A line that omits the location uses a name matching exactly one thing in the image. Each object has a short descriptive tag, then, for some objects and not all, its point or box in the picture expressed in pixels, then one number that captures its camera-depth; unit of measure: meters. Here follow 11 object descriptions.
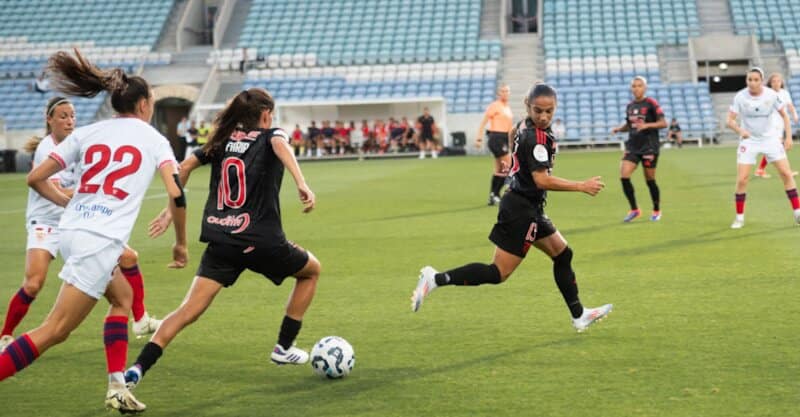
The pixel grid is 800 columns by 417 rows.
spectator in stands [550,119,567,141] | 36.56
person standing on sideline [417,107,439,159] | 37.78
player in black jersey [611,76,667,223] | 14.42
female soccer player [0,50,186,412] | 5.24
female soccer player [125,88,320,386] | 5.88
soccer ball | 6.23
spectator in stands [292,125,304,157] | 39.91
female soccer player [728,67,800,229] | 13.25
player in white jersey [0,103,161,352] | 7.24
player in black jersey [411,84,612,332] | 6.89
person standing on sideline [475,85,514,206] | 18.31
